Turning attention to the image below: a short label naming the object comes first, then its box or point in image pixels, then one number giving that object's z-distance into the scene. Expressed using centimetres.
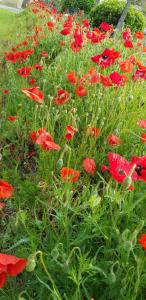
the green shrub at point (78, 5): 1392
